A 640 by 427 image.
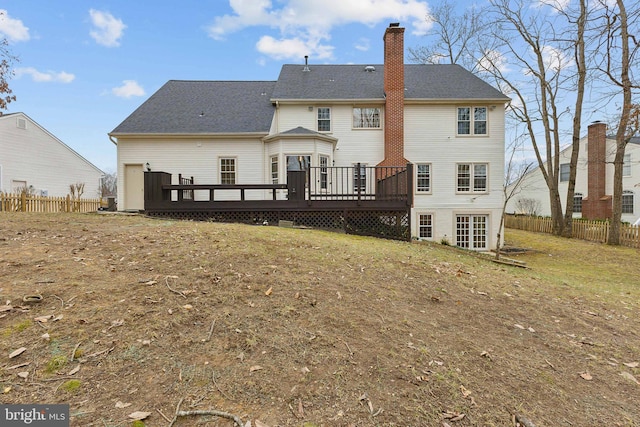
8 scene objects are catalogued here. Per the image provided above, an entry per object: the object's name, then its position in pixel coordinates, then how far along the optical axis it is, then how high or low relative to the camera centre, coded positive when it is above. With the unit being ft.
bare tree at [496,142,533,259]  41.42 +5.37
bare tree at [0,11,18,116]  59.43 +24.04
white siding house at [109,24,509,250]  47.50 +10.52
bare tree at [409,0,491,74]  74.18 +41.11
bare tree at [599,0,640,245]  48.35 +18.37
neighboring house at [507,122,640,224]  80.07 +6.83
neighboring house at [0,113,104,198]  65.87 +10.06
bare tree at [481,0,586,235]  61.57 +20.87
